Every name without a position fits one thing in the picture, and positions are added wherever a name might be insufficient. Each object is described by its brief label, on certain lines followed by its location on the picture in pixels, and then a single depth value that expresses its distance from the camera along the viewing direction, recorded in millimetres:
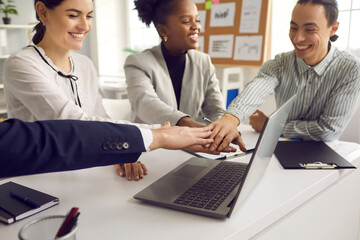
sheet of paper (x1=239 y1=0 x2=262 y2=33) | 3334
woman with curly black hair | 1768
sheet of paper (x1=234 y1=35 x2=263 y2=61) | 3355
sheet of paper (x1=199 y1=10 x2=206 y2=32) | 3797
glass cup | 524
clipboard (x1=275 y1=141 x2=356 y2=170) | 1107
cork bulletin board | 3324
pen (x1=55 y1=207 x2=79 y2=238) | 500
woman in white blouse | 1336
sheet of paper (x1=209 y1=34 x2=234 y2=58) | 3604
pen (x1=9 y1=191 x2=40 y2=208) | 784
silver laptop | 753
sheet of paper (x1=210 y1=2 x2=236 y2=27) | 3548
